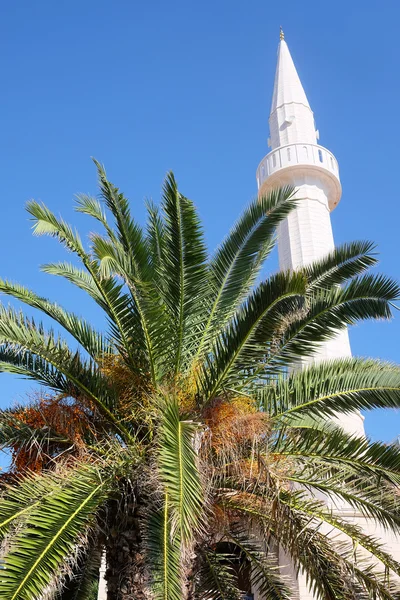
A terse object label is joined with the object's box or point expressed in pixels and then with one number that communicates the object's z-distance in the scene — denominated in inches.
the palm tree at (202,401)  273.7
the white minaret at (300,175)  717.9
